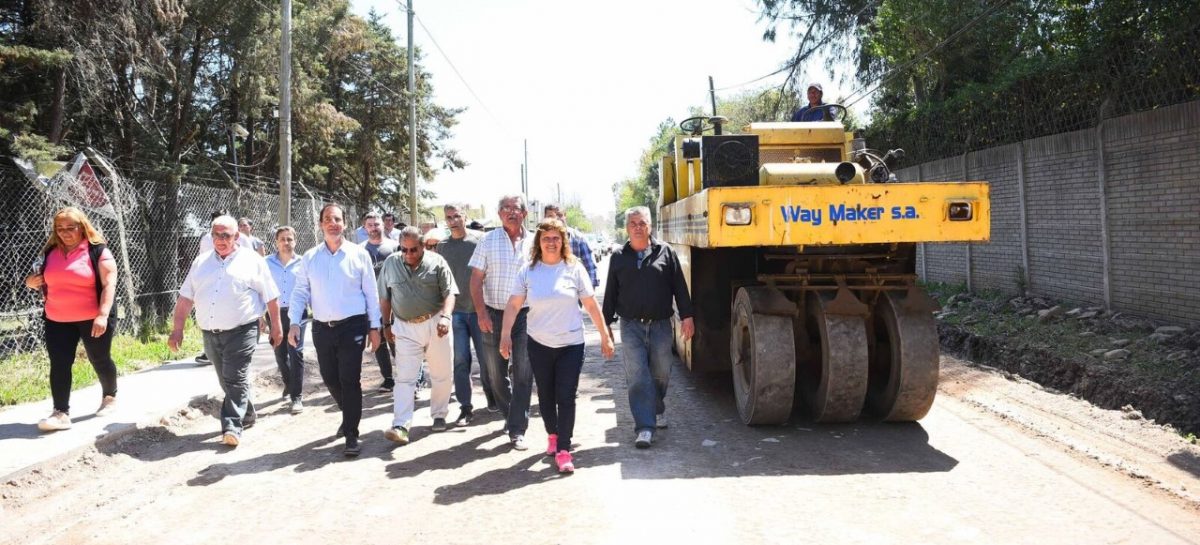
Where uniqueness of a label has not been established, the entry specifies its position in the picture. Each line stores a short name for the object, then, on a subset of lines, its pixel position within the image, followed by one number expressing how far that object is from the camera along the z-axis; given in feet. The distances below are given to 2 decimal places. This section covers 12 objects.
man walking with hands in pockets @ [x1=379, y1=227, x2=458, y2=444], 21.01
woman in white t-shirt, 18.42
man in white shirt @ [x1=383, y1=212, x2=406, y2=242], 38.27
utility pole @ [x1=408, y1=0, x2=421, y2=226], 71.10
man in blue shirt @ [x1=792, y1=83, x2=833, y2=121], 28.66
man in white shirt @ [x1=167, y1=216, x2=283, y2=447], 21.20
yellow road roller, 19.04
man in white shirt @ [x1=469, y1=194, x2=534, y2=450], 20.84
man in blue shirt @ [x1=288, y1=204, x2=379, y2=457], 20.43
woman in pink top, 21.76
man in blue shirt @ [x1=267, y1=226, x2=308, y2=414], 25.31
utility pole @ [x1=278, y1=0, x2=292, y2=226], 40.68
